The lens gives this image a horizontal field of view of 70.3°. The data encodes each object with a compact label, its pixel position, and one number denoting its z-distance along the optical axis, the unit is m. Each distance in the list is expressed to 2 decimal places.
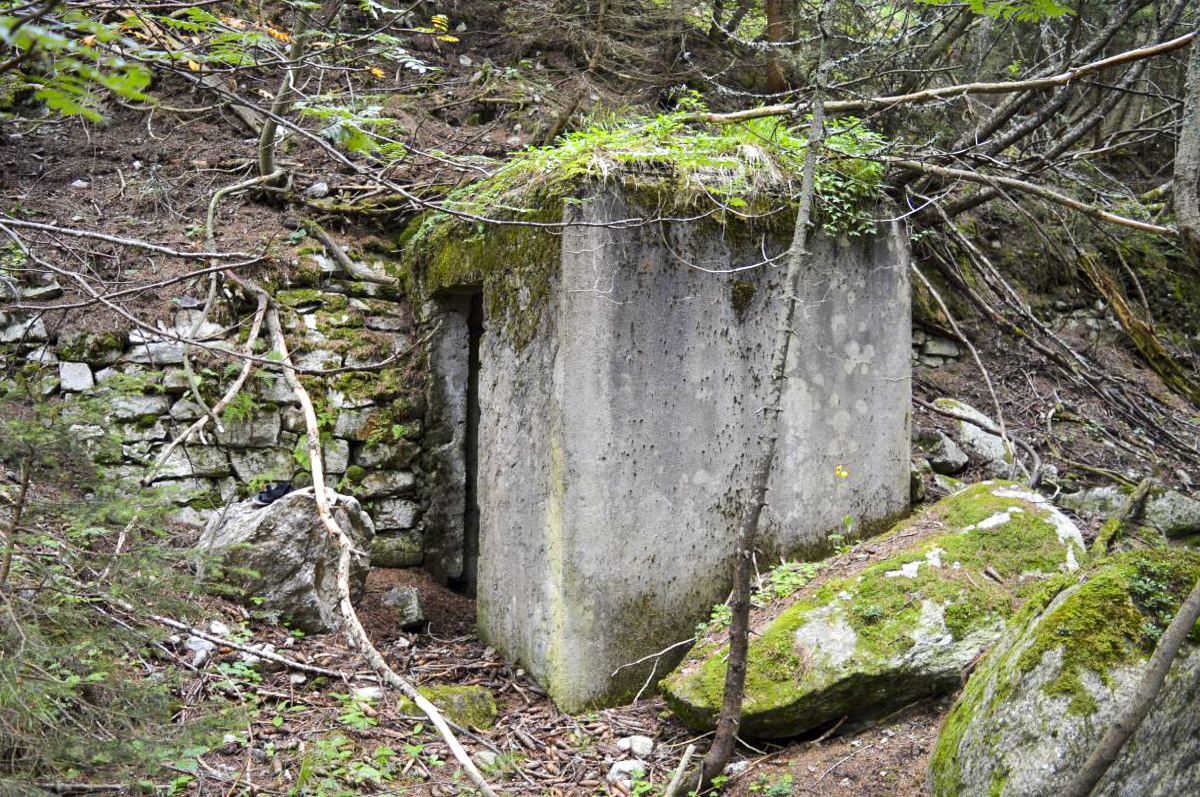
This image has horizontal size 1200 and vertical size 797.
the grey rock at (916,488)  5.50
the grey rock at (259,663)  4.15
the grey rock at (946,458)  6.23
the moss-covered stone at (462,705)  4.09
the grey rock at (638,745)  3.93
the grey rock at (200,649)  3.99
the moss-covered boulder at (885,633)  3.77
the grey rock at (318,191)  6.50
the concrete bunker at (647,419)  4.27
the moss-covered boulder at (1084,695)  2.37
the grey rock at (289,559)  4.47
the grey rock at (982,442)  6.54
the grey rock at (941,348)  7.71
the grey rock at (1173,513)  5.61
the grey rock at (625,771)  3.76
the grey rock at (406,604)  4.97
